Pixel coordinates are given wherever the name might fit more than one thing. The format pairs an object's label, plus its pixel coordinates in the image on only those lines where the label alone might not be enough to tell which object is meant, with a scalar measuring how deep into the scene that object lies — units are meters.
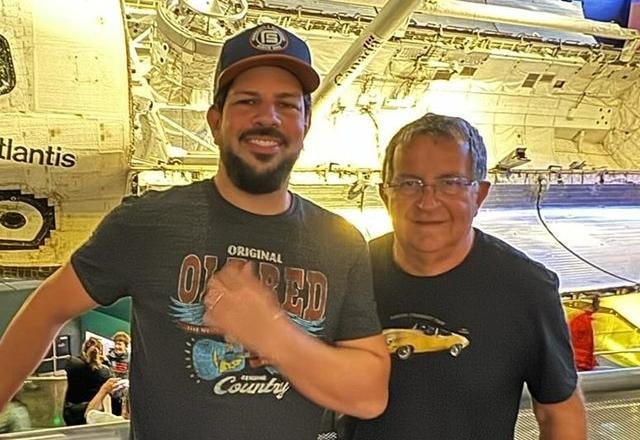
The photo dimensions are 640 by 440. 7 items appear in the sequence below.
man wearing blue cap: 1.03
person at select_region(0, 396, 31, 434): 2.51
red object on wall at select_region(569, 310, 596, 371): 4.26
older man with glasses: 1.25
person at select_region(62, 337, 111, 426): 3.85
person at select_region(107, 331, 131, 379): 4.33
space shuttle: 3.05
